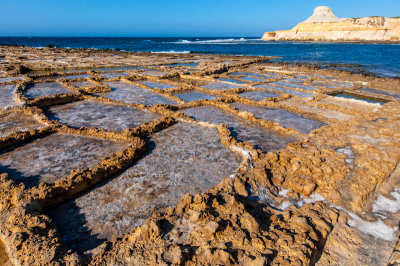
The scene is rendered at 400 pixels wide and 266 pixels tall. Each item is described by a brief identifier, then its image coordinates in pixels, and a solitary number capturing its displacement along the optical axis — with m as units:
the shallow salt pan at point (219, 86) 11.44
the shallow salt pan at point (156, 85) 11.49
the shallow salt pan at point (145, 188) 2.88
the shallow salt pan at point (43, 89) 9.27
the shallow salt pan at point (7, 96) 7.75
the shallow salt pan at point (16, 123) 5.72
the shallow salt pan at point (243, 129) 5.39
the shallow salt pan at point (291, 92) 10.38
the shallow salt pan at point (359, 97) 10.02
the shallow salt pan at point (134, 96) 8.78
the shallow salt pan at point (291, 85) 11.92
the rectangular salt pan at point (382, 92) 10.62
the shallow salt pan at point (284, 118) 6.62
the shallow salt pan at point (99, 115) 6.27
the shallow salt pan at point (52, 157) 3.90
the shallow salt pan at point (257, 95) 9.73
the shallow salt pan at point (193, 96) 9.42
